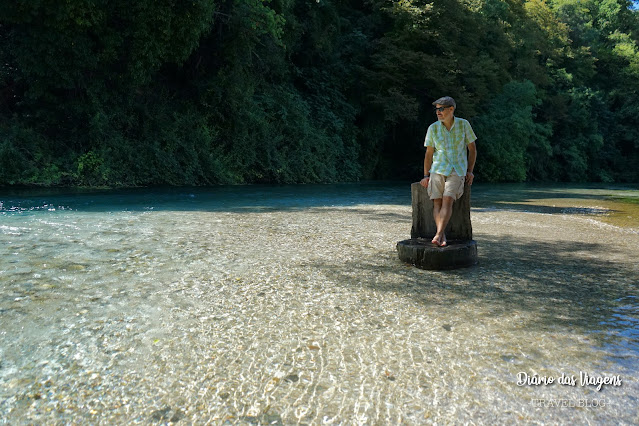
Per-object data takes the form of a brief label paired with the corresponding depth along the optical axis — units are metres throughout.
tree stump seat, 5.14
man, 5.41
